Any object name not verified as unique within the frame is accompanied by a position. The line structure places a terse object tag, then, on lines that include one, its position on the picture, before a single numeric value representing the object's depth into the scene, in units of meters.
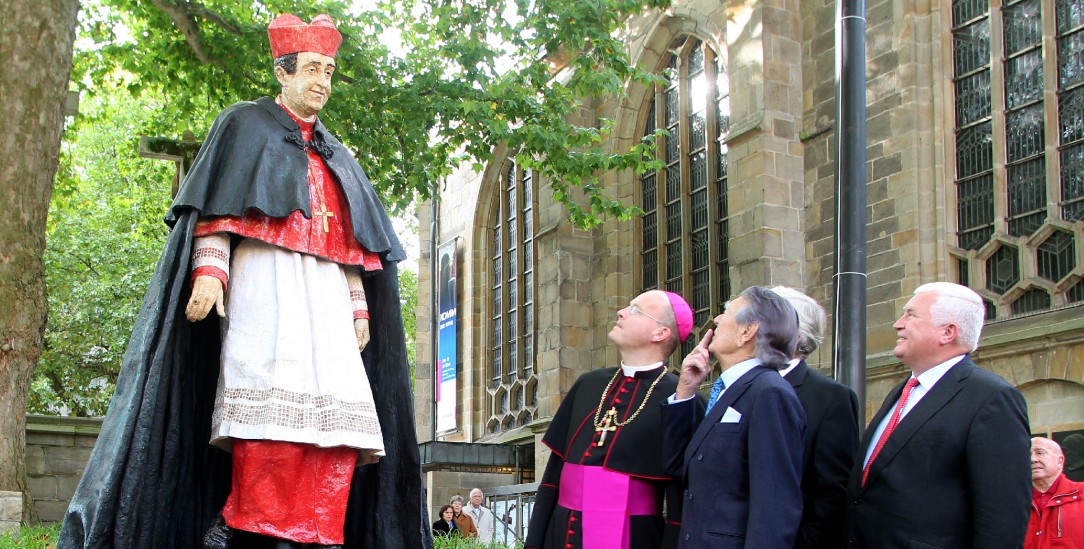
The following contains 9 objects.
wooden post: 11.53
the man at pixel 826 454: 4.51
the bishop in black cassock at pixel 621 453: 5.02
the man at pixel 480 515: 18.52
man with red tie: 3.95
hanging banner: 32.94
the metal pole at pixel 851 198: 8.10
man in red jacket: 7.08
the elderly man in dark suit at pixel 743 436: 4.15
